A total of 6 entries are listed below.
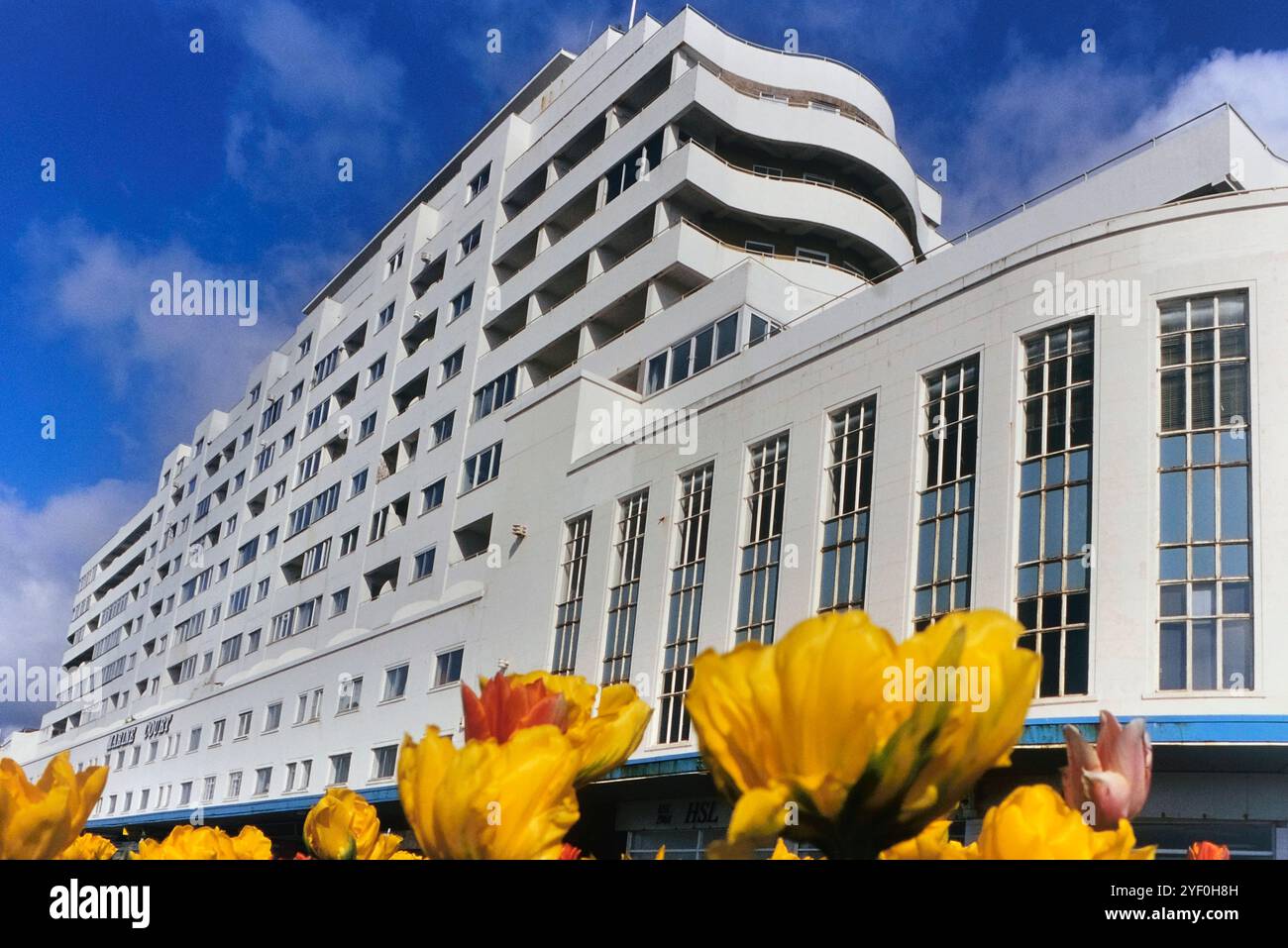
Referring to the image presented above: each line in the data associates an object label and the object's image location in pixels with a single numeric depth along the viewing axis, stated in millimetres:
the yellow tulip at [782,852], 1063
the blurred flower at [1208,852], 1377
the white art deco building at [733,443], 15891
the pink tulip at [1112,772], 942
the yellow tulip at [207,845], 1431
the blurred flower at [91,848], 1490
